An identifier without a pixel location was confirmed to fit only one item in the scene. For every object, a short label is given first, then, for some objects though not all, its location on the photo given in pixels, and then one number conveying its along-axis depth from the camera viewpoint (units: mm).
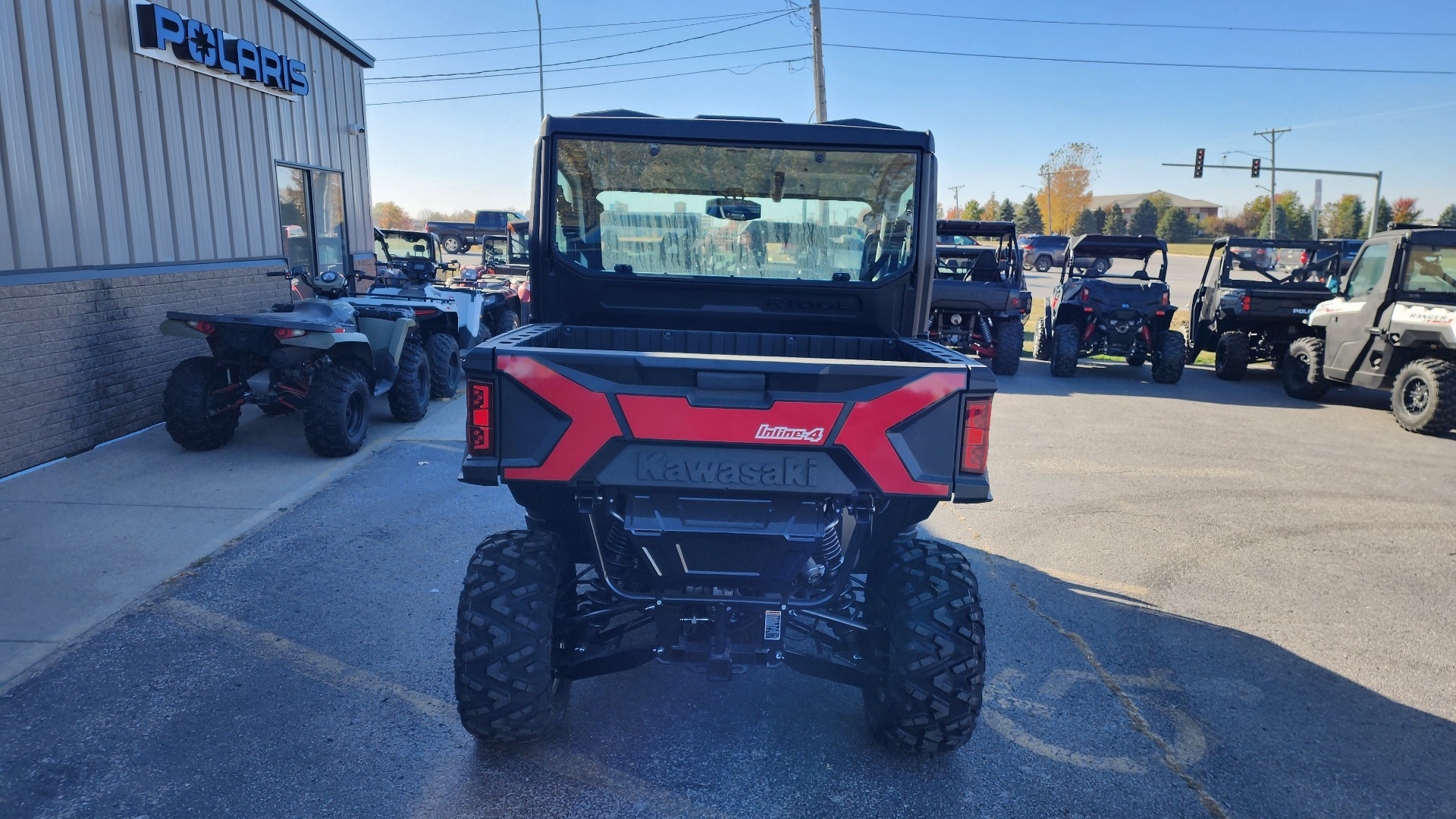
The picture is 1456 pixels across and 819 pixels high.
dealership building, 6496
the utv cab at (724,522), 2762
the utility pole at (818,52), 21250
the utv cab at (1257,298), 12164
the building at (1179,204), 117250
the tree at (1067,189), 71312
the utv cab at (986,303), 12078
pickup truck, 27109
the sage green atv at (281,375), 6781
